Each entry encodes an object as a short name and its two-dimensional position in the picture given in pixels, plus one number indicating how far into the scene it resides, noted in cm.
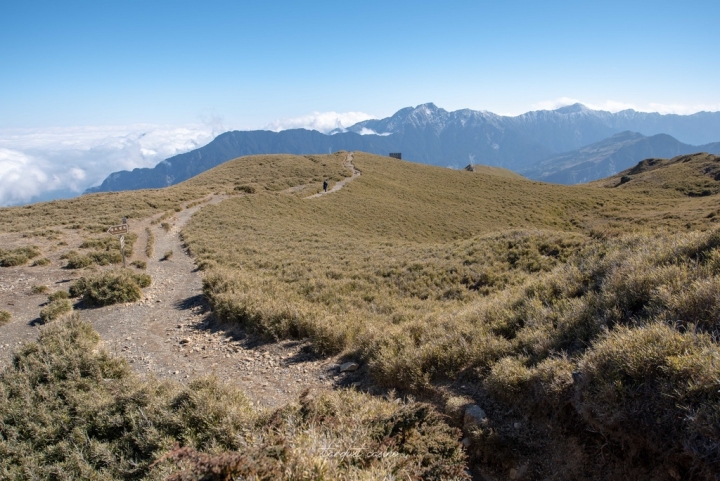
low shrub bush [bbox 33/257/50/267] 1587
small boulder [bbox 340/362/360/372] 706
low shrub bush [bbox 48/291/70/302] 1197
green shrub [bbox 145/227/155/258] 1890
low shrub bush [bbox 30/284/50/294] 1280
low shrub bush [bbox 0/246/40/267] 1561
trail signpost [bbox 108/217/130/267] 1498
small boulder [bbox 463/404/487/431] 454
